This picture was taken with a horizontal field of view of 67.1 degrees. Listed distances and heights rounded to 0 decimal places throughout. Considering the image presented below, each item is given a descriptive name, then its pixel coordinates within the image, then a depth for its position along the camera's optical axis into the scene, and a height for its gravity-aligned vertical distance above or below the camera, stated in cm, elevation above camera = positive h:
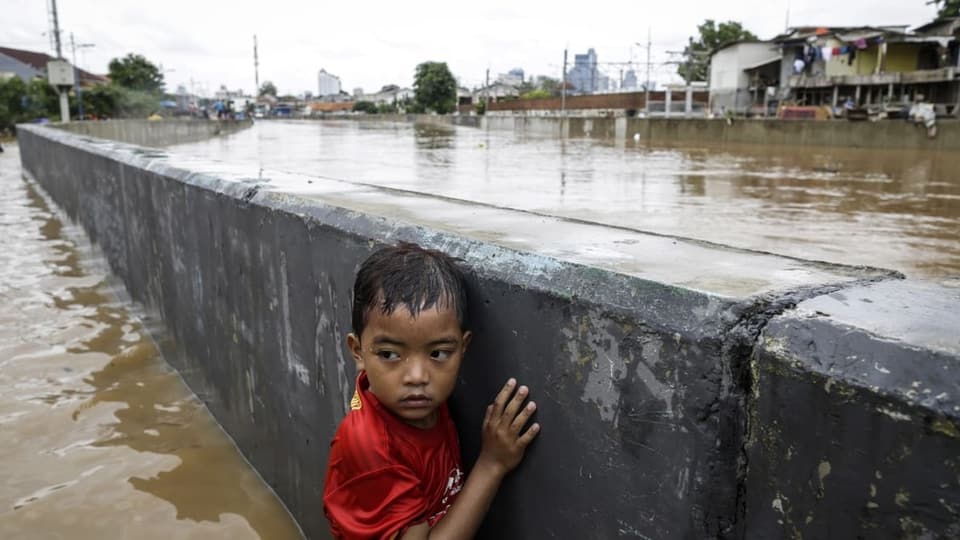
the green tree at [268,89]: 16550 +982
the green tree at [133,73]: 6188 +495
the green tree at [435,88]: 8106 +503
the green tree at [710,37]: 6141 +833
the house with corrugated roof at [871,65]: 3372 +381
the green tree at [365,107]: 10572 +384
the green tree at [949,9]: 4056 +717
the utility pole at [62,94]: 2689 +136
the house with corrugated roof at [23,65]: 6875 +628
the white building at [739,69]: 4625 +430
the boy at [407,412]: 138 -53
